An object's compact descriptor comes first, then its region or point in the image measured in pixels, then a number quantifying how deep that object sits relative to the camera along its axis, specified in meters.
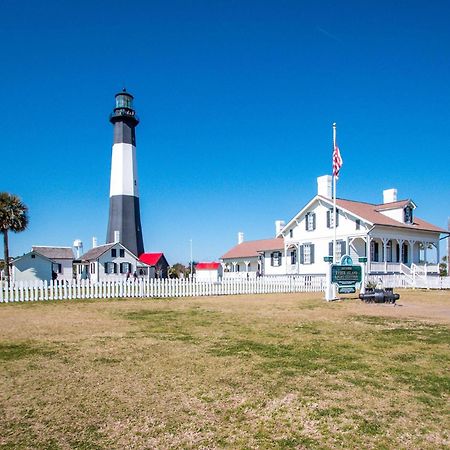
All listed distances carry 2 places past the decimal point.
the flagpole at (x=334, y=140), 21.06
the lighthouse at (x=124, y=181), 44.75
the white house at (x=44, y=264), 41.56
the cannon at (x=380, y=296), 17.38
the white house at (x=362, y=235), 32.59
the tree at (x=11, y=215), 35.22
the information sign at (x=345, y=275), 19.72
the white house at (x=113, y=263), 42.97
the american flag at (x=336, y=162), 21.06
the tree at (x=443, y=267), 53.48
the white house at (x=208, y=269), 57.38
